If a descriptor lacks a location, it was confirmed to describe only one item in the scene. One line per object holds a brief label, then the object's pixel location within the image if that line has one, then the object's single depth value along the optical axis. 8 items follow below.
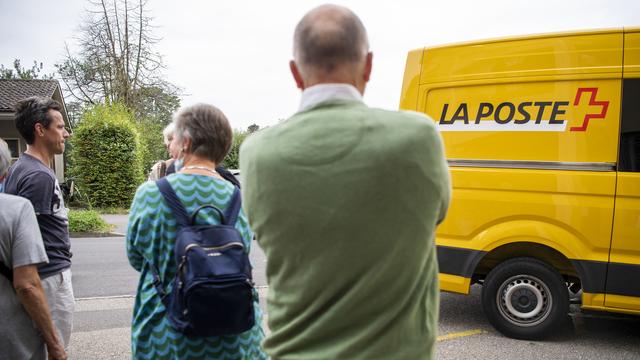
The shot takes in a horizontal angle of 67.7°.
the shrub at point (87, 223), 12.11
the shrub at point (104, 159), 16.48
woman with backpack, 1.84
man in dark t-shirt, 2.56
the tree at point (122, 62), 25.30
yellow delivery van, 4.06
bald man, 1.13
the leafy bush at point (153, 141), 24.19
